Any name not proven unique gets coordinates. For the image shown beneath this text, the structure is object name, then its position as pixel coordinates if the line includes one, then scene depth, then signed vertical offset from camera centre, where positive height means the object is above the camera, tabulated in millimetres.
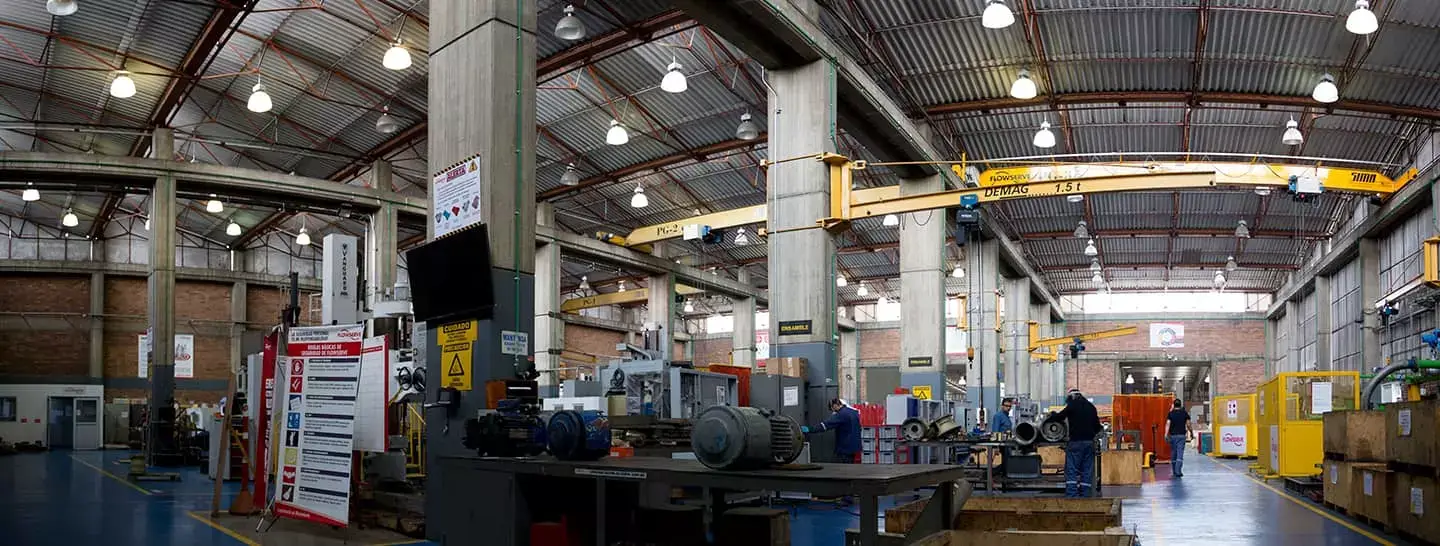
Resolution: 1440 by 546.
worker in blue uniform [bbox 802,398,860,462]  15531 -1428
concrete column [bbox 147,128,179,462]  24484 +1047
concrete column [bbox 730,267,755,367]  38469 -51
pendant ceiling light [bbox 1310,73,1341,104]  19484 +4501
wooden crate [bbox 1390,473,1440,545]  9844 -1703
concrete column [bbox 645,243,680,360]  35156 +1032
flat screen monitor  9789 +517
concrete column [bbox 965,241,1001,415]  28844 +35
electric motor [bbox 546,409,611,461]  7539 -773
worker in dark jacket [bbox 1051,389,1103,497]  14617 -1510
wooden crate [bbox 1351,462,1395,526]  11258 -1771
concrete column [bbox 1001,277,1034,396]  37500 -97
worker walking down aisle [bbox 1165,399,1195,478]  20969 -2081
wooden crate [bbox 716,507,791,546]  6621 -1251
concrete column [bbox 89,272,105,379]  35250 +109
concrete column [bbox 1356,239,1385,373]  28547 +750
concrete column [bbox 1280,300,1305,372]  40500 -123
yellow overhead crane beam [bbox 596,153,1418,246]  18828 +2921
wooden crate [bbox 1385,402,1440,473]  9750 -998
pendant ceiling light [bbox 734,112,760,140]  23266 +4483
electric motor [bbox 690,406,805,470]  6207 -649
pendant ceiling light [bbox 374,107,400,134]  23938 +4710
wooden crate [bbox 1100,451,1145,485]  19047 -2463
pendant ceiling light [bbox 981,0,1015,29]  15594 +4744
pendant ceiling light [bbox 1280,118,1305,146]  22594 +4223
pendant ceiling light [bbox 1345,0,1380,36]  16016 +4789
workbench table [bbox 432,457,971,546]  5695 -893
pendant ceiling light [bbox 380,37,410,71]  18688 +4883
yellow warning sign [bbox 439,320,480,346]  10023 -19
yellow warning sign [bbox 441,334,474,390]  9977 -333
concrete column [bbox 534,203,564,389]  30641 +770
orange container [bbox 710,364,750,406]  16148 -760
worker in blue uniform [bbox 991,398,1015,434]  18859 -1634
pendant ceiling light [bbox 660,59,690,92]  18734 +4477
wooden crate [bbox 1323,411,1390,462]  12304 -1258
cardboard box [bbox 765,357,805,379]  16609 -574
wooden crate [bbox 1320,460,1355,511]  12828 -1919
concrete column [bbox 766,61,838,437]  16922 +1629
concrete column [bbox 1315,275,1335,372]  34625 +364
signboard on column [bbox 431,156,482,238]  10023 +1314
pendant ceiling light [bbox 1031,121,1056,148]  21438 +3957
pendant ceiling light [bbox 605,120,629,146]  22219 +4150
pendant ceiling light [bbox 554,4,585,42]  18312 +5294
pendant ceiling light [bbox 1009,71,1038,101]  18609 +4345
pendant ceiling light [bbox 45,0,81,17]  16219 +5006
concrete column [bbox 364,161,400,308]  27422 +2142
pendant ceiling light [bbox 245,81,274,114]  20062 +4402
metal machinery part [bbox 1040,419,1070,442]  14562 -1372
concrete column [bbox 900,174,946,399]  24766 +885
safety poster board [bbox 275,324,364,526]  10031 -976
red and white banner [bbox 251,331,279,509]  11789 -970
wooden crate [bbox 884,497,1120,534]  7656 -1366
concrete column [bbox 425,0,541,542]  9891 +1768
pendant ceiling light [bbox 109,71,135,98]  19109 +4463
